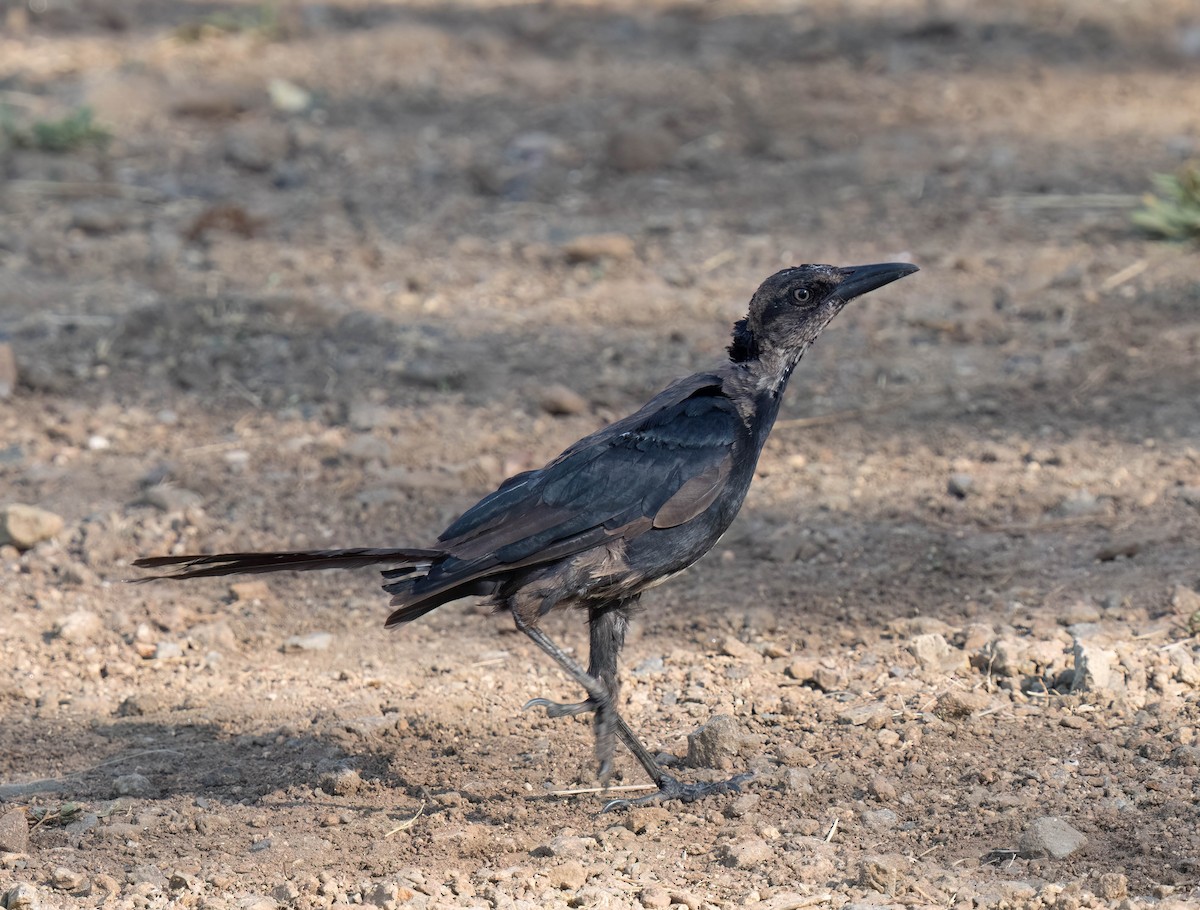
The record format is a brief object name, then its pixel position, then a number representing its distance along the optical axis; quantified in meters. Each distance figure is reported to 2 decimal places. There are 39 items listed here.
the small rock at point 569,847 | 8.08
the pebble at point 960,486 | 12.31
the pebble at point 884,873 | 7.65
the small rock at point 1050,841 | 7.79
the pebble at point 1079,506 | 11.80
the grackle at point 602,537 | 8.58
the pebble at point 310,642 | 10.87
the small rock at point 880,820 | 8.25
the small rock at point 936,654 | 9.84
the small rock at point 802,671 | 10.01
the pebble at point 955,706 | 9.30
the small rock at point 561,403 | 13.84
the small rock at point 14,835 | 8.13
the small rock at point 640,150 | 19.34
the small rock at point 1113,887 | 7.37
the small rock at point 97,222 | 17.70
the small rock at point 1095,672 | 9.27
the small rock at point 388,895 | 7.58
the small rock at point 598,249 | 16.78
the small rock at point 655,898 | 7.55
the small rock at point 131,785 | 8.91
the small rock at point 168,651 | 10.77
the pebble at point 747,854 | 7.93
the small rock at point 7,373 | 14.23
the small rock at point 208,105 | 20.98
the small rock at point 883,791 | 8.48
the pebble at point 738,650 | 10.32
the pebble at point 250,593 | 11.52
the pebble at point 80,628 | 10.86
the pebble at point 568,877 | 7.79
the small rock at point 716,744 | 9.05
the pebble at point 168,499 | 12.41
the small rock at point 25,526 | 11.90
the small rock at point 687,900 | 7.54
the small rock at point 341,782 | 8.95
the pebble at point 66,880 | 7.76
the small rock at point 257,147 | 19.58
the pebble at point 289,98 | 21.45
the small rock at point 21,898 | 7.59
